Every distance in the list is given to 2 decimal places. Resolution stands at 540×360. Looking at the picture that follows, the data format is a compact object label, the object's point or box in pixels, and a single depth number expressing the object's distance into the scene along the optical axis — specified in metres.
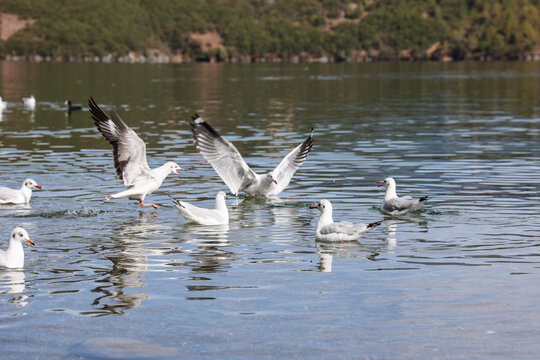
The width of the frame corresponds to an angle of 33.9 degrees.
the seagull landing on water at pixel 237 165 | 21.27
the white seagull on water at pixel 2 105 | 54.59
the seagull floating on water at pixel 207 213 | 18.00
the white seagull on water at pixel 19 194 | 20.48
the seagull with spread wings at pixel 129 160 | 19.42
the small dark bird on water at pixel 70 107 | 55.47
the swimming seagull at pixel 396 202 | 18.89
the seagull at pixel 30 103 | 57.03
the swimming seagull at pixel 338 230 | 16.34
